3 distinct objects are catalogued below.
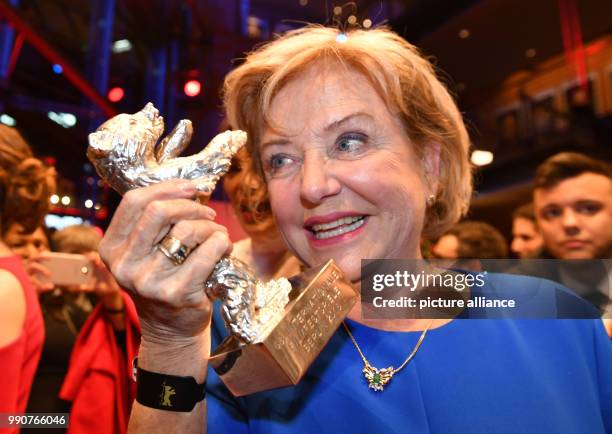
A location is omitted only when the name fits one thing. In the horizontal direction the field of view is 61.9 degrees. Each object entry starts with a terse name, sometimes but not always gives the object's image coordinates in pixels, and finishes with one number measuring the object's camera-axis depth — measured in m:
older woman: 0.75
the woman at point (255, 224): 1.09
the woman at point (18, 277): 0.90
